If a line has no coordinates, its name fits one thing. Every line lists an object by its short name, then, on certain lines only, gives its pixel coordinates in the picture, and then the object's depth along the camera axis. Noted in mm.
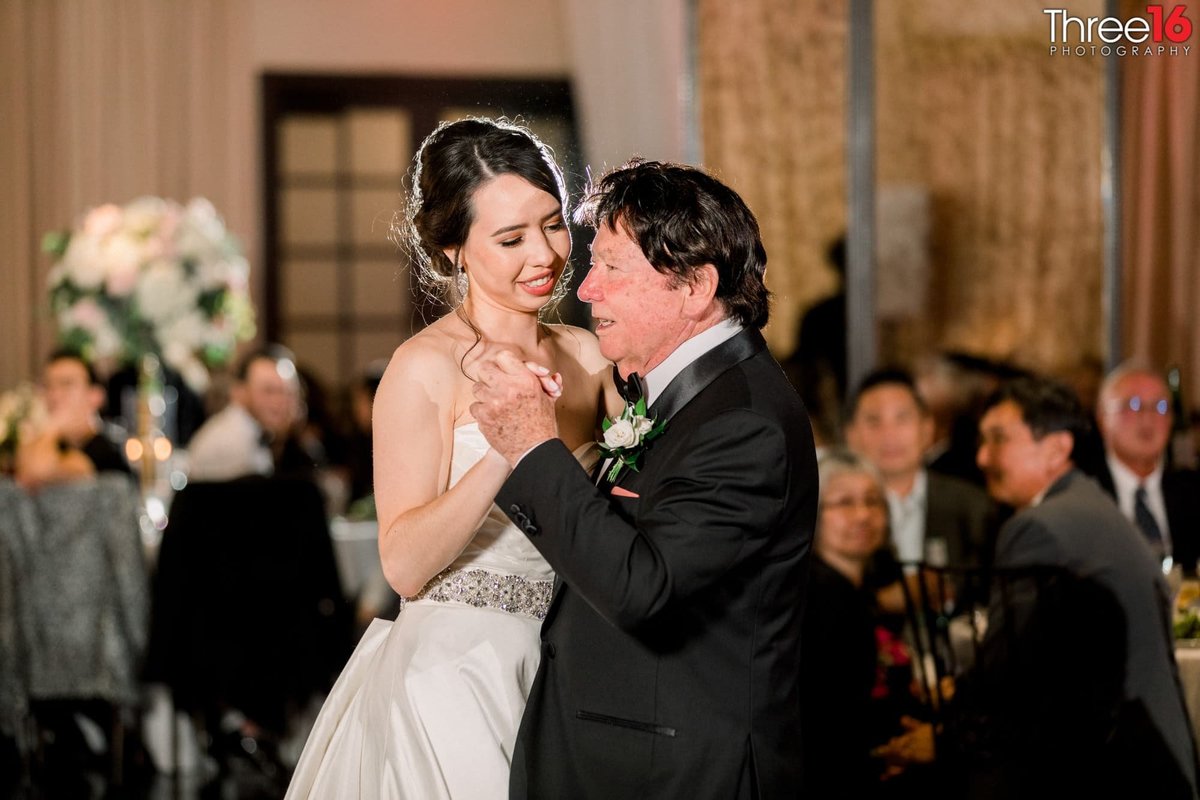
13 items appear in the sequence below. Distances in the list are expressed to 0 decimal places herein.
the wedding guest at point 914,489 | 8953
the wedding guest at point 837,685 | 6227
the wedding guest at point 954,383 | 12414
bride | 3980
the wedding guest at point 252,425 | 11211
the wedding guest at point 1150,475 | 8859
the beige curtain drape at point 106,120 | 16422
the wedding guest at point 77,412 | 10508
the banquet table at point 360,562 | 10953
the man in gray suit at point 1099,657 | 6199
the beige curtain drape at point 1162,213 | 13469
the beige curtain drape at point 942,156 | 12492
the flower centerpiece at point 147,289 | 10508
